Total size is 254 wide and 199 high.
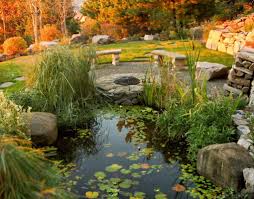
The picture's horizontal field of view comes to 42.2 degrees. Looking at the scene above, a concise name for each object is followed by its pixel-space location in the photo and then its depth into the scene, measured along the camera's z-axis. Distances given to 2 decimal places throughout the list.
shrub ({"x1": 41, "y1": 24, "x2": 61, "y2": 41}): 15.56
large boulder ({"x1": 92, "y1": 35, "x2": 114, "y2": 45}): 14.27
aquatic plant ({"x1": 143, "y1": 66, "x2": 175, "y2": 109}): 5.64
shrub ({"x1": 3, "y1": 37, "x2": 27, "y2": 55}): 13.95
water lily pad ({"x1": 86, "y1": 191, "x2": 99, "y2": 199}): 3.38
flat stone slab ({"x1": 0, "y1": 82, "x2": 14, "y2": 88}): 7.40
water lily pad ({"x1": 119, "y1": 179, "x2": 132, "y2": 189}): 3.58
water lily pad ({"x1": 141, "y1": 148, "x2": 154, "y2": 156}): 4.39
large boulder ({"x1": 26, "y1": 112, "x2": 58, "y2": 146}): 4.41
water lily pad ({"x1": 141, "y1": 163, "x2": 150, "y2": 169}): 4.02
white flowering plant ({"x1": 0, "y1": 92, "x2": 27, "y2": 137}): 3.84
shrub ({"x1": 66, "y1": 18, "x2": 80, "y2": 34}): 19.80
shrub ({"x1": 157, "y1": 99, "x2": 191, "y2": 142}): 4.67
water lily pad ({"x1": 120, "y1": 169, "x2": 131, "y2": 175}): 3.86
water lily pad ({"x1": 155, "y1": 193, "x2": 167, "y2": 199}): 3.41
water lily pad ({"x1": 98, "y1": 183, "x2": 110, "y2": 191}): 3.52
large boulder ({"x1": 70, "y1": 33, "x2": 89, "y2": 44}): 15.67
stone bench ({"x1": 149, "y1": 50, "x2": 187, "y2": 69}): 8.14
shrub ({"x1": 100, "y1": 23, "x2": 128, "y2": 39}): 17.33
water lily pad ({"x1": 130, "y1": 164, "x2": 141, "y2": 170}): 4.00
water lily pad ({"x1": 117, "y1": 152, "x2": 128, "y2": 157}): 4.35
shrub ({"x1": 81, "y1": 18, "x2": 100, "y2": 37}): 17.55
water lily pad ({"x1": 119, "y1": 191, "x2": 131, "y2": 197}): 3.43
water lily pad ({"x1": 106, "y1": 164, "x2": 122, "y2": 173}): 3.93
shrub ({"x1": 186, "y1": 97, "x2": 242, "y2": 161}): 4.10
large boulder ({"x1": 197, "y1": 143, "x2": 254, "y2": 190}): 3.42
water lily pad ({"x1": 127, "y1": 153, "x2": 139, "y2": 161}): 4.23
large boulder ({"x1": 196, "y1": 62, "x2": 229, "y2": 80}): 7.31
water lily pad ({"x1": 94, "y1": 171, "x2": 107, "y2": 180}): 3.77
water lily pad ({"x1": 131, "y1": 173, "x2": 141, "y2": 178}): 3.80
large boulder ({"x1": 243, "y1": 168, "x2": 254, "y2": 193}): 3.17
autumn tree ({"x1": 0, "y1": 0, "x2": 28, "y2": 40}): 18.03
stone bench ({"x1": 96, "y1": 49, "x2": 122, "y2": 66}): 9.07
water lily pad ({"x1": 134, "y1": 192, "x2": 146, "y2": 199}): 3.41
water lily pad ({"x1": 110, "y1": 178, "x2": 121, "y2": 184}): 3.65
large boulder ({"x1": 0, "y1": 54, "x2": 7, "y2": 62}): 12.51
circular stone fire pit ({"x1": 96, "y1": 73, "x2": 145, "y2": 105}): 6.21
